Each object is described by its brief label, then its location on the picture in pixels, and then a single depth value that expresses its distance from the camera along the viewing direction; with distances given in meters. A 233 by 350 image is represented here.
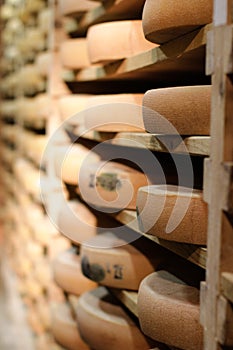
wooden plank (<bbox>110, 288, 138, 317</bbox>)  1.75
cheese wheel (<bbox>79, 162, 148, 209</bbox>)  1.76
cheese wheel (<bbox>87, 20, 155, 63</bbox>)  1.81
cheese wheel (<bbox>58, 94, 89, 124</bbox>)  2.33
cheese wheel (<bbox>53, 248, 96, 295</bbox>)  2.29
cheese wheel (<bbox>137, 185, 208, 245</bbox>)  1.31
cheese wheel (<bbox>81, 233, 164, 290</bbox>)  1.80
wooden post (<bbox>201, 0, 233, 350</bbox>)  1.15
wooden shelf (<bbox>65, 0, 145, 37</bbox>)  1.90
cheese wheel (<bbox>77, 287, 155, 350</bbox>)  1.80
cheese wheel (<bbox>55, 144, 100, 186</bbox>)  2.16
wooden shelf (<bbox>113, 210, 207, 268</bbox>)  1.32
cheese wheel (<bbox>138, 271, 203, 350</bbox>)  1.36
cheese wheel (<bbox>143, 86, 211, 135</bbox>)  1.30
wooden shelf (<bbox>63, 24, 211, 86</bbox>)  1.38
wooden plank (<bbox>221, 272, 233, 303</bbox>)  1.17
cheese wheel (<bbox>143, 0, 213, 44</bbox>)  1.31
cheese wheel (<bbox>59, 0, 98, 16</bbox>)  2.29
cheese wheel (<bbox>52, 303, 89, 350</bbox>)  2.31
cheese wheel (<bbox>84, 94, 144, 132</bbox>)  1.78
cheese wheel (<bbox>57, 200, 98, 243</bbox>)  2.17
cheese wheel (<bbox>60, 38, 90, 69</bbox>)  2.42
